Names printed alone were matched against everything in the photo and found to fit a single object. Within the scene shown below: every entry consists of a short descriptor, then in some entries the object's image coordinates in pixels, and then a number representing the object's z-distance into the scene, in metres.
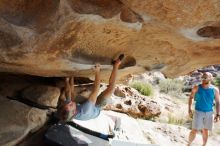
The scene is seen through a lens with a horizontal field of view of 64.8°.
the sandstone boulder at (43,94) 2.92
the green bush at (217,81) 8.09
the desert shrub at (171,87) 7.25
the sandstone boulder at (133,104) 4.06
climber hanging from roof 2.52
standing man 2.92
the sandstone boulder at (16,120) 2.56
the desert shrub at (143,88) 5.81
